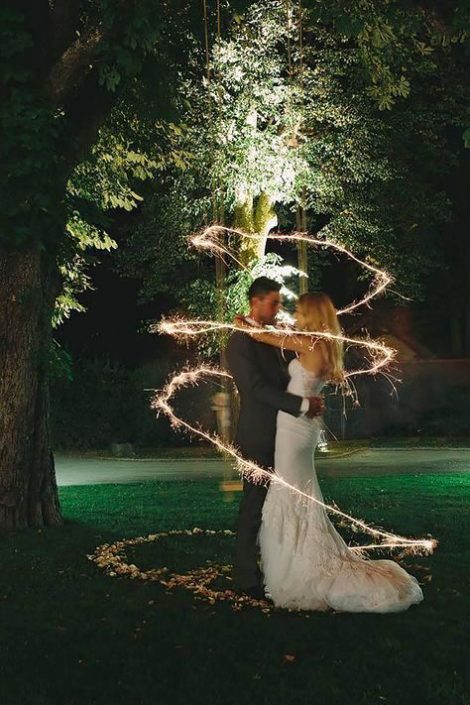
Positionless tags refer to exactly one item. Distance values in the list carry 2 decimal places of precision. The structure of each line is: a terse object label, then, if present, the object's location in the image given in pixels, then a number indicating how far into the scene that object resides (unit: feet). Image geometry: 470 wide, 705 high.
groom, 26.81
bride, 25.39
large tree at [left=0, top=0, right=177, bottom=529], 36.19
